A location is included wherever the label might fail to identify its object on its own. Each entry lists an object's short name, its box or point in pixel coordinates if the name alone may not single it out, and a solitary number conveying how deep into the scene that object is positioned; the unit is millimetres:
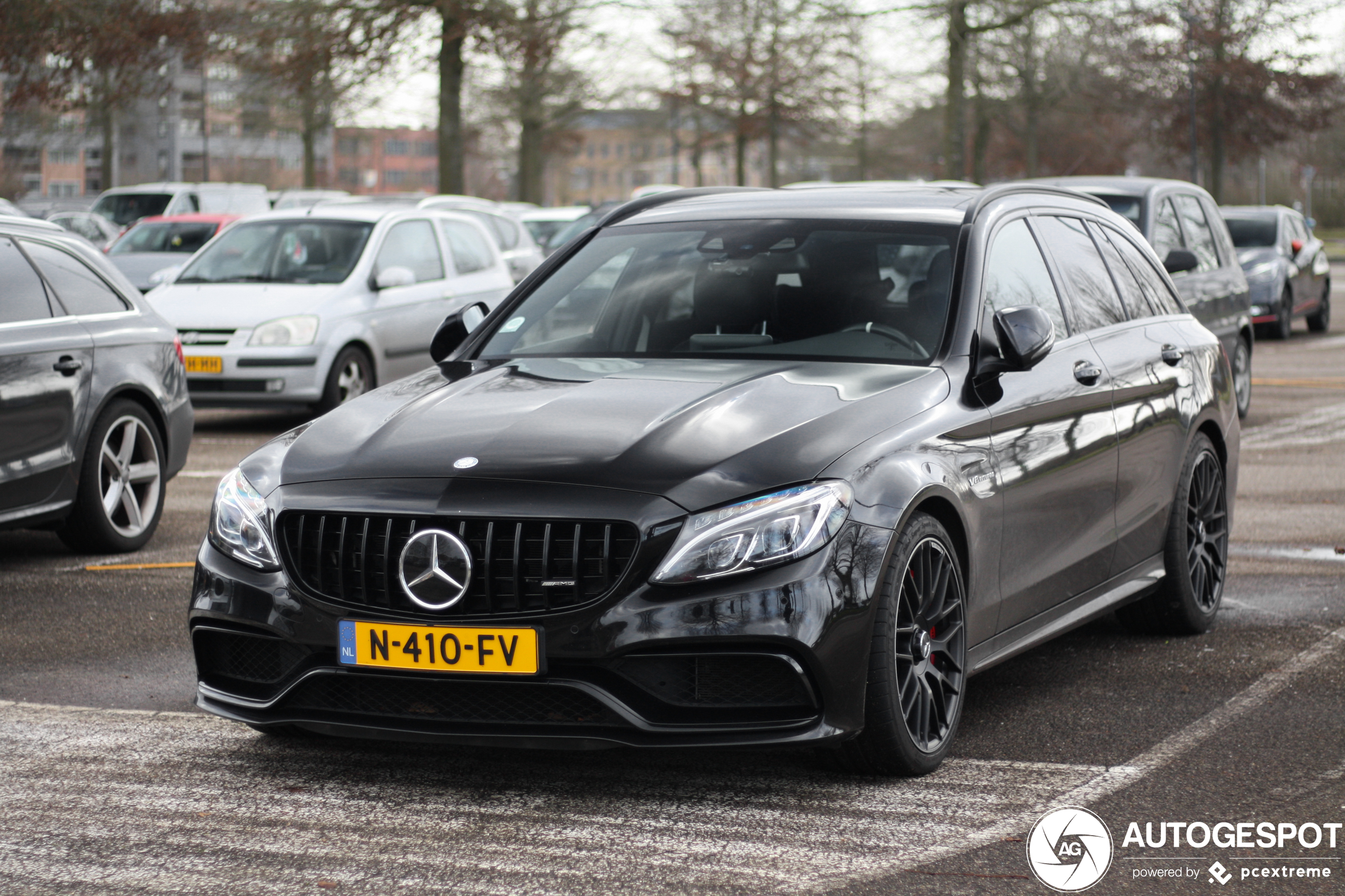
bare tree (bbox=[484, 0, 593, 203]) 27391
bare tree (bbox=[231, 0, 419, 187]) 26750
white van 31547
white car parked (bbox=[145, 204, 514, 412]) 12914
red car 21266
